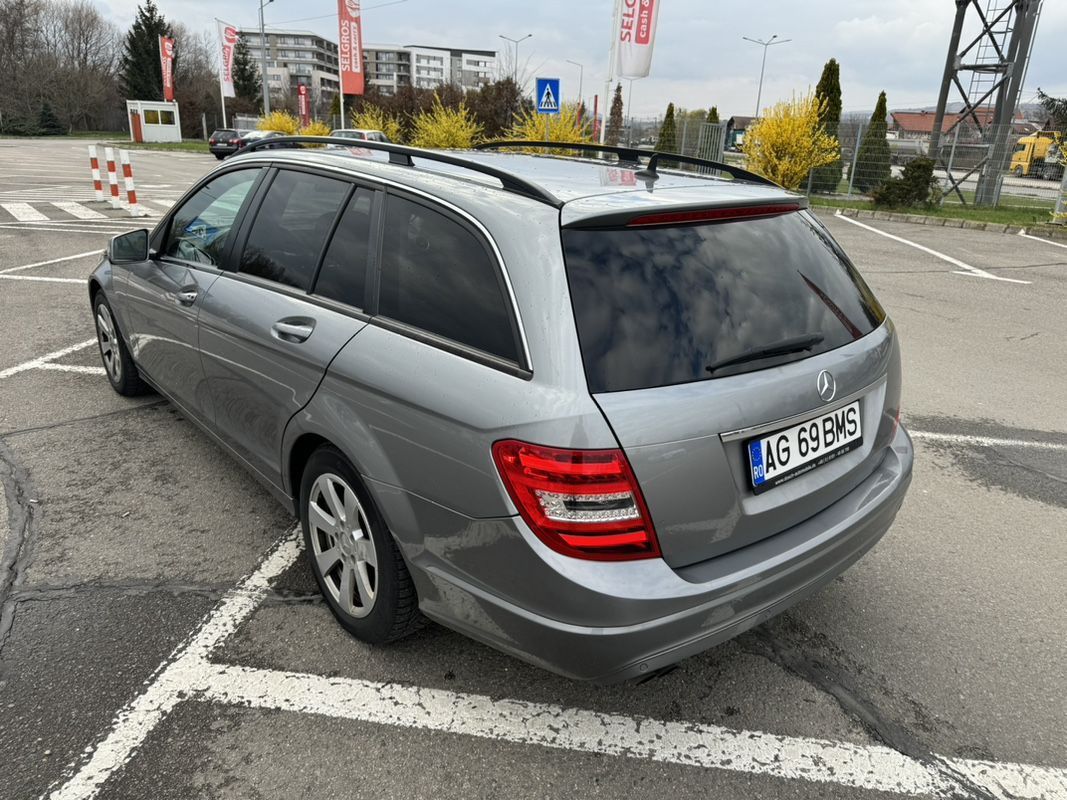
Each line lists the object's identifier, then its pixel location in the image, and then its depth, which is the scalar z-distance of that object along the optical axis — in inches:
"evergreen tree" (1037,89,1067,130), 919.7
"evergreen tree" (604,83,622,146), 1380.4
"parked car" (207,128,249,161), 1360.7
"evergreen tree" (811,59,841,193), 806.5
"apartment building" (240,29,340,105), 4966.8
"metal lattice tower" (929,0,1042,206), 733.9
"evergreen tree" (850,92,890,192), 781.9
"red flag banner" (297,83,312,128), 1726.4
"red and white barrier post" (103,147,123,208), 532.4
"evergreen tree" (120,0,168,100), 2691.9
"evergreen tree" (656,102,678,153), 1073.9
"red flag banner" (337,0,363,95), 1221.1
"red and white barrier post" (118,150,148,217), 513.0
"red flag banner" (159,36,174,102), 1808.6
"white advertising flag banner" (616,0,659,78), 673.6
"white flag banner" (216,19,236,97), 1545.3
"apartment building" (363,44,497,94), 5216.5
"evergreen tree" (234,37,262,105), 3198.8
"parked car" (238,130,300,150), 1188.9
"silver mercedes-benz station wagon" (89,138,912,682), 73.2
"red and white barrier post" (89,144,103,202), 542.3
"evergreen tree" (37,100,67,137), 2404.0
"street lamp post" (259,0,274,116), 1621.8
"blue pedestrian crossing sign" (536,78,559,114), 623.5
